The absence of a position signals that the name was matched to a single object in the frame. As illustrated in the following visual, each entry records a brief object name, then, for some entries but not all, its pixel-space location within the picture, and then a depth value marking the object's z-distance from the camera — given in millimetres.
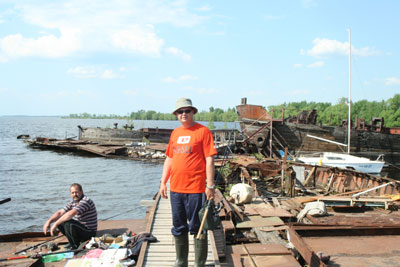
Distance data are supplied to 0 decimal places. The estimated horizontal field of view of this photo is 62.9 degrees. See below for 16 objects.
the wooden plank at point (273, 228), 7253
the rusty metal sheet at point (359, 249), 5176
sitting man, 5844
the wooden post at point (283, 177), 12334
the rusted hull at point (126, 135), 40906
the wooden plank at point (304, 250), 4683
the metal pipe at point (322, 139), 28120
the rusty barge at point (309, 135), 28062
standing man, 4059
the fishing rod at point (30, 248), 6048
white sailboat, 20858
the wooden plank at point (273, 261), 5133
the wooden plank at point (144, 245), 4785
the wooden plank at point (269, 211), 8367
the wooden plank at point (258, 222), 7574
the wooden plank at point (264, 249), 5523
